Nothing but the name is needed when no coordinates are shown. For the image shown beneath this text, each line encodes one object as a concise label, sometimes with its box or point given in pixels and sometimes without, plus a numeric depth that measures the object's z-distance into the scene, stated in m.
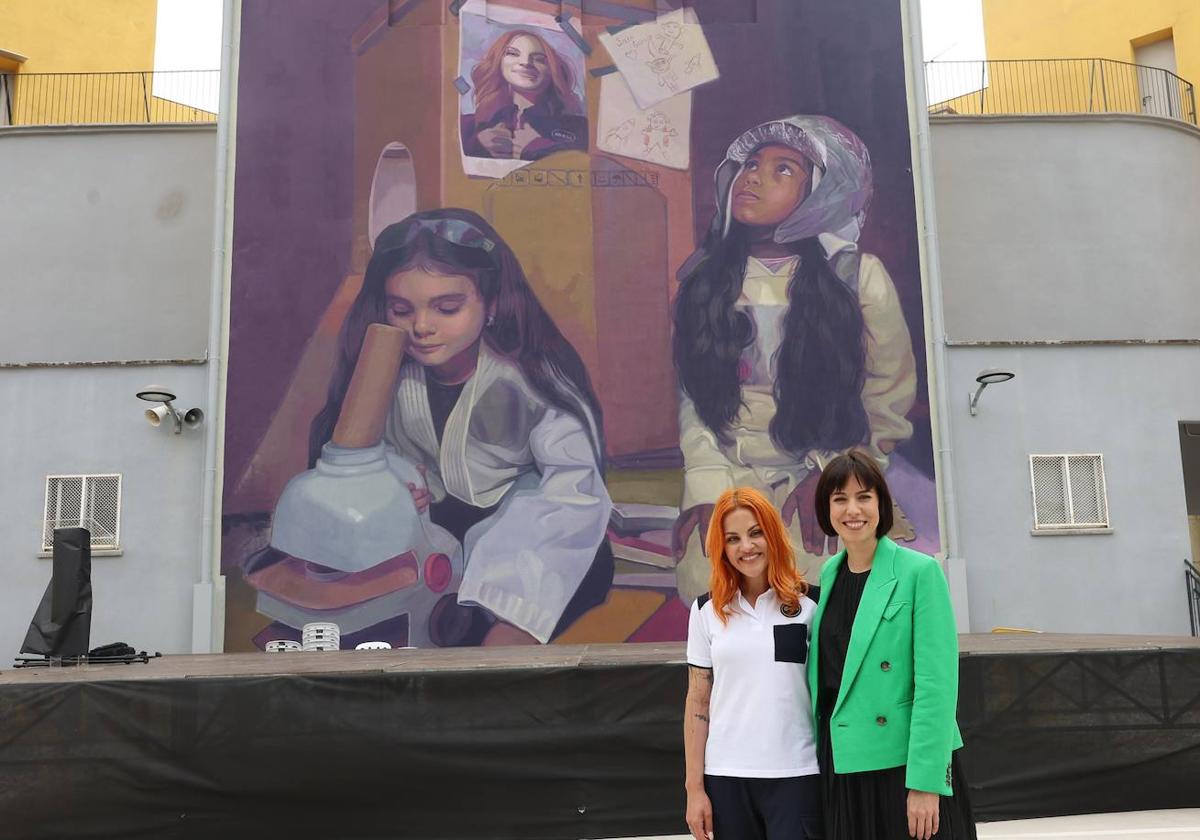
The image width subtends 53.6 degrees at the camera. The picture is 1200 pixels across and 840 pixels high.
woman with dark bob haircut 3.48
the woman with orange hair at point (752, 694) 3.70
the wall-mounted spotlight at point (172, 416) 14.23
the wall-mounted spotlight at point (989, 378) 13.93
